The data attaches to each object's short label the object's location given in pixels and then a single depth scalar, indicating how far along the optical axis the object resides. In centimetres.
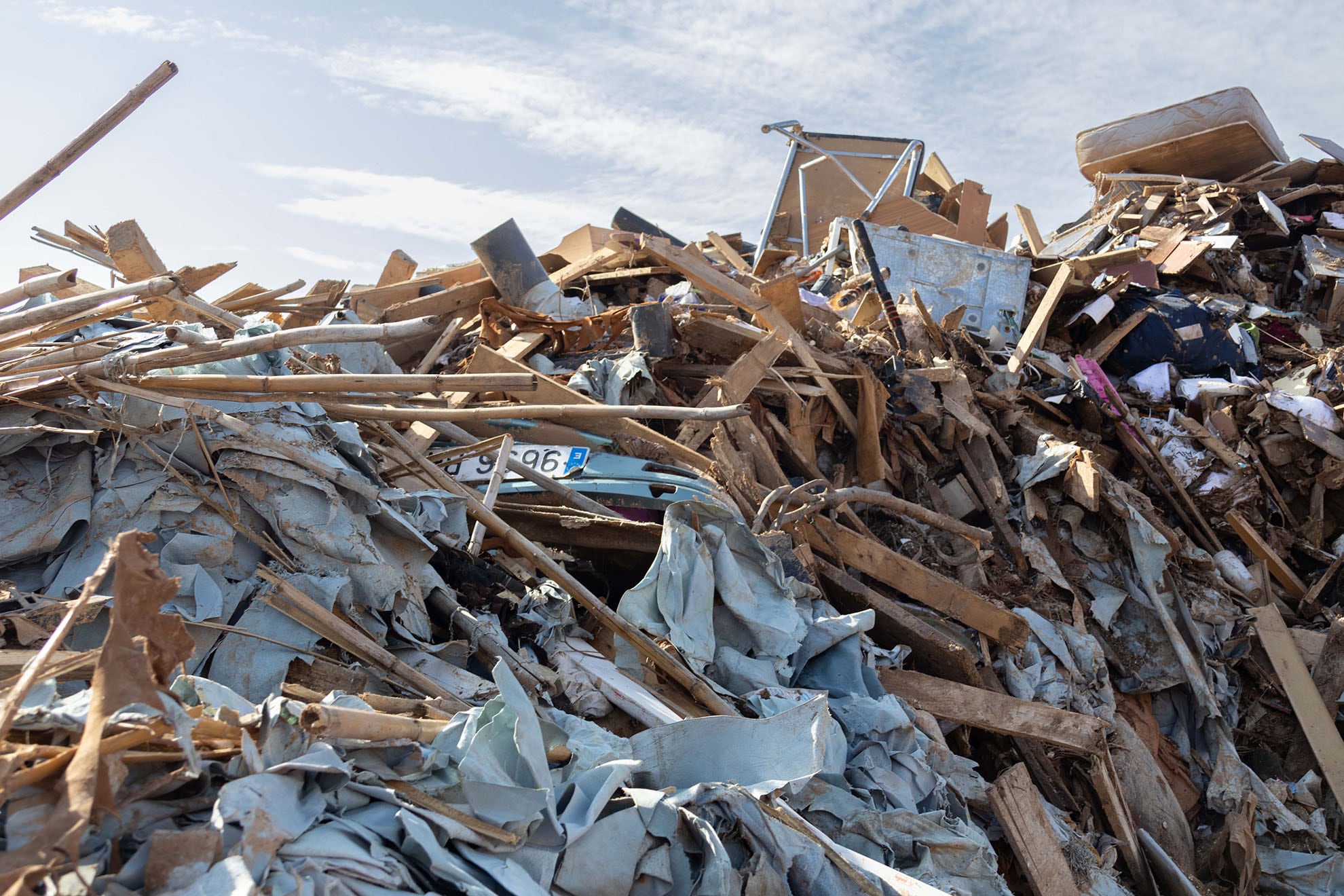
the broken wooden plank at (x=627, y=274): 830
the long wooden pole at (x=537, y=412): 321
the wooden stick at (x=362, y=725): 218
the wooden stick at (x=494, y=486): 383
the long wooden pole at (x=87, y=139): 313
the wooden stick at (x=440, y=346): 664
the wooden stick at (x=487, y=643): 336
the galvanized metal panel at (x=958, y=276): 929
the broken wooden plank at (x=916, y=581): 486
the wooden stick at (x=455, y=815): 224
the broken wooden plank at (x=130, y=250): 527
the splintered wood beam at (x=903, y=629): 457
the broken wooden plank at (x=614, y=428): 514
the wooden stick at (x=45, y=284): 261
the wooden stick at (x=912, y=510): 512
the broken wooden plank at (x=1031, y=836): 378
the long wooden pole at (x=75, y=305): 278
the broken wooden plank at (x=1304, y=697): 569
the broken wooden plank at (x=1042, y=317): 789
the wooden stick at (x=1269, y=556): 702
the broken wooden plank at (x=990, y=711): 425
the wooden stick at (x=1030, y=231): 1214
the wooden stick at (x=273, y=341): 266
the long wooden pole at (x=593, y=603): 358
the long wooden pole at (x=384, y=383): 279
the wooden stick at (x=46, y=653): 179
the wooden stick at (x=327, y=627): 309
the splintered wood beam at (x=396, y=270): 875
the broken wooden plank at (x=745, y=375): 577
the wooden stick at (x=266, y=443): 312
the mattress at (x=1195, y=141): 1213
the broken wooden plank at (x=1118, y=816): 448
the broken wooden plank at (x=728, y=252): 1031
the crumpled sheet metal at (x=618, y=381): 588
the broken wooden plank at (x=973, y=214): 1123
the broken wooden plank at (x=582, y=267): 837
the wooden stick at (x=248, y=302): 542
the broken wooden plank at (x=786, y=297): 689
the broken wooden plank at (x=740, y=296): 647
